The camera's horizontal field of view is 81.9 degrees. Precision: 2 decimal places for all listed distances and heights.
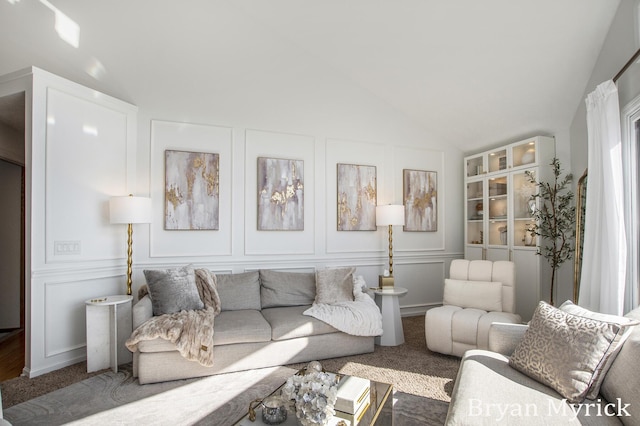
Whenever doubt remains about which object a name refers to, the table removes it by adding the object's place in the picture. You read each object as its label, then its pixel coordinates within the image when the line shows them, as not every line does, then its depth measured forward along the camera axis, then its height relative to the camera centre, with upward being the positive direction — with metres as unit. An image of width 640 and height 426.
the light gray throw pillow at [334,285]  3.85 -0.71
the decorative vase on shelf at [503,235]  4.65 -0.22
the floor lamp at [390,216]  4.50 +0.03
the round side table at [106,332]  3.14 -0.98
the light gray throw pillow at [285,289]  3.87 -0.75
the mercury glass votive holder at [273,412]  1.75 -0.92
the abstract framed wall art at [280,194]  4.40 +0.30
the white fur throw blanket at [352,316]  3.42 -0.92
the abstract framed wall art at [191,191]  4.03 +0.32
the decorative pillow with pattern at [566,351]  1.76 -0.68
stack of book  1.83 -0.94
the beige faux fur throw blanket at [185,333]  2.85 -0.89
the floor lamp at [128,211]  3.41 +0.08
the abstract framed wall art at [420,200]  5.17 +0.26
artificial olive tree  3.92 -0.01
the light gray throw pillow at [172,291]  3.23 -0.64
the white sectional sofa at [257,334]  2.90 -0.99
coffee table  1.78 -0.99
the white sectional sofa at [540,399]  1.57 -0.86
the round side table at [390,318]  3.78 -1.03
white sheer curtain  2.62 +0.03
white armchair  3.23 -0.87
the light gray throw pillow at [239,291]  3.67 -0.73
